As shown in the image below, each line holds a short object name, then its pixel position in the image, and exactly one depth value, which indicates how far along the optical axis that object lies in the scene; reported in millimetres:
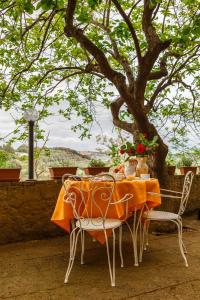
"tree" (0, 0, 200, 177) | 3914
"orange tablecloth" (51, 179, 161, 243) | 3053
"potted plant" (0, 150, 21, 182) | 4117
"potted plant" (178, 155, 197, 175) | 5887
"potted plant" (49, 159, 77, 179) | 4562
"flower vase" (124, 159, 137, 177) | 3647
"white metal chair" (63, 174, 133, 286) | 2809
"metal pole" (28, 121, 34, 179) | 4254
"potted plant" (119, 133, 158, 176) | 3693
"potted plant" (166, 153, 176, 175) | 5451
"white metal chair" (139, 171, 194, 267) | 3248
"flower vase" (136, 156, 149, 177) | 3697
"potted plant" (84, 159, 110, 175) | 4844
